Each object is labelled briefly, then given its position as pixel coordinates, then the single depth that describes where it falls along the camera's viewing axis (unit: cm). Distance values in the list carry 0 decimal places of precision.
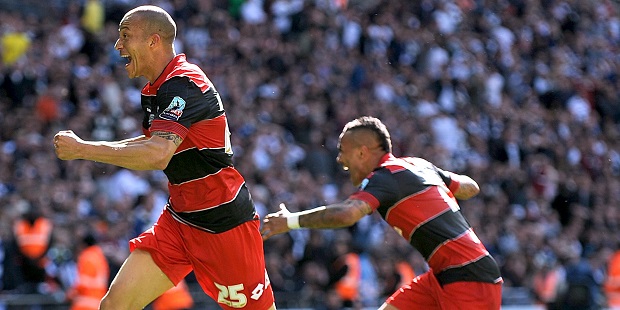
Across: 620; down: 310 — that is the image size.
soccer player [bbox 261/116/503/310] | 1592
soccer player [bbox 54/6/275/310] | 1459
